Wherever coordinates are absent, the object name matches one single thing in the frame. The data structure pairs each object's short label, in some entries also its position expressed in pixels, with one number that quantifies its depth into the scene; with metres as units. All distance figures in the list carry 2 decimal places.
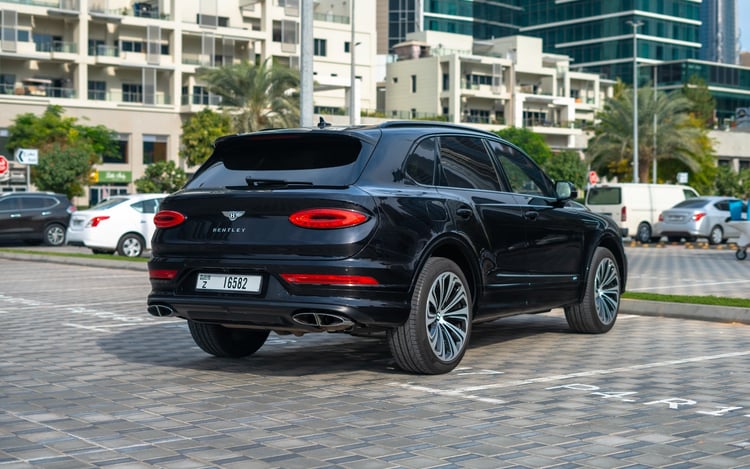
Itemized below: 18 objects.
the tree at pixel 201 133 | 65.75
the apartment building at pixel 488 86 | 94.62
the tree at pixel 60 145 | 56.28
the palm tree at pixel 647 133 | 59.16
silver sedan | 33.25
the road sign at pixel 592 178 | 51.62
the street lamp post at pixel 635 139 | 53.47
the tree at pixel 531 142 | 88.06
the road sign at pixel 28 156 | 39.15
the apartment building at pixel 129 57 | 66.25
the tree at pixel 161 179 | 62.72
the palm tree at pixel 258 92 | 55.41
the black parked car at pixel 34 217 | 32.06
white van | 34.28
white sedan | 24.47
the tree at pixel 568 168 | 83.50
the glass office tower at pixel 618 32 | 124.94
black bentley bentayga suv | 6.77
